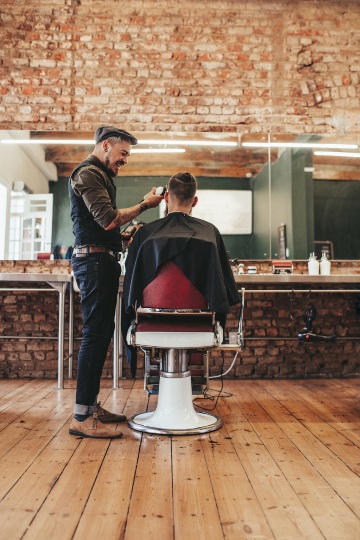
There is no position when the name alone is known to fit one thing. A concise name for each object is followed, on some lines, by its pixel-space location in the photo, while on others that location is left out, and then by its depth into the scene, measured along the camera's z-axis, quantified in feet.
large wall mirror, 13.00
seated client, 6.78
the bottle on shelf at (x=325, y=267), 12.50
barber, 6.94
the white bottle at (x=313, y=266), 12.47
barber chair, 6.82
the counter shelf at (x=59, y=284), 10.57
